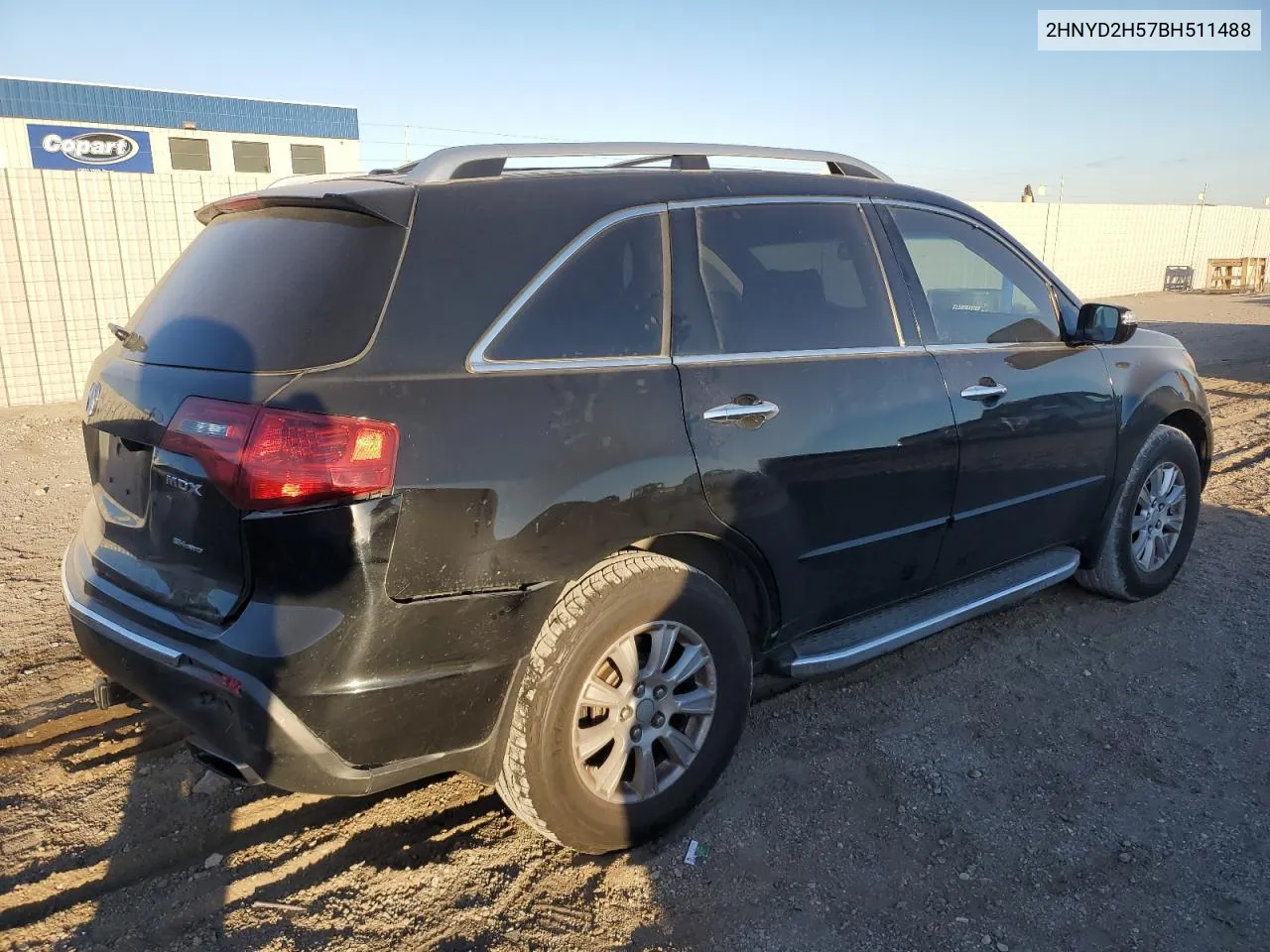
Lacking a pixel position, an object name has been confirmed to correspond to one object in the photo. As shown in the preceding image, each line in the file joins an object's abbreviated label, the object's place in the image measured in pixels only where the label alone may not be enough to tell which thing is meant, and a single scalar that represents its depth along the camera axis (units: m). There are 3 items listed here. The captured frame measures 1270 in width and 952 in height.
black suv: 2.20
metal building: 27.36
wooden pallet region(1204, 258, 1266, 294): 28.84
